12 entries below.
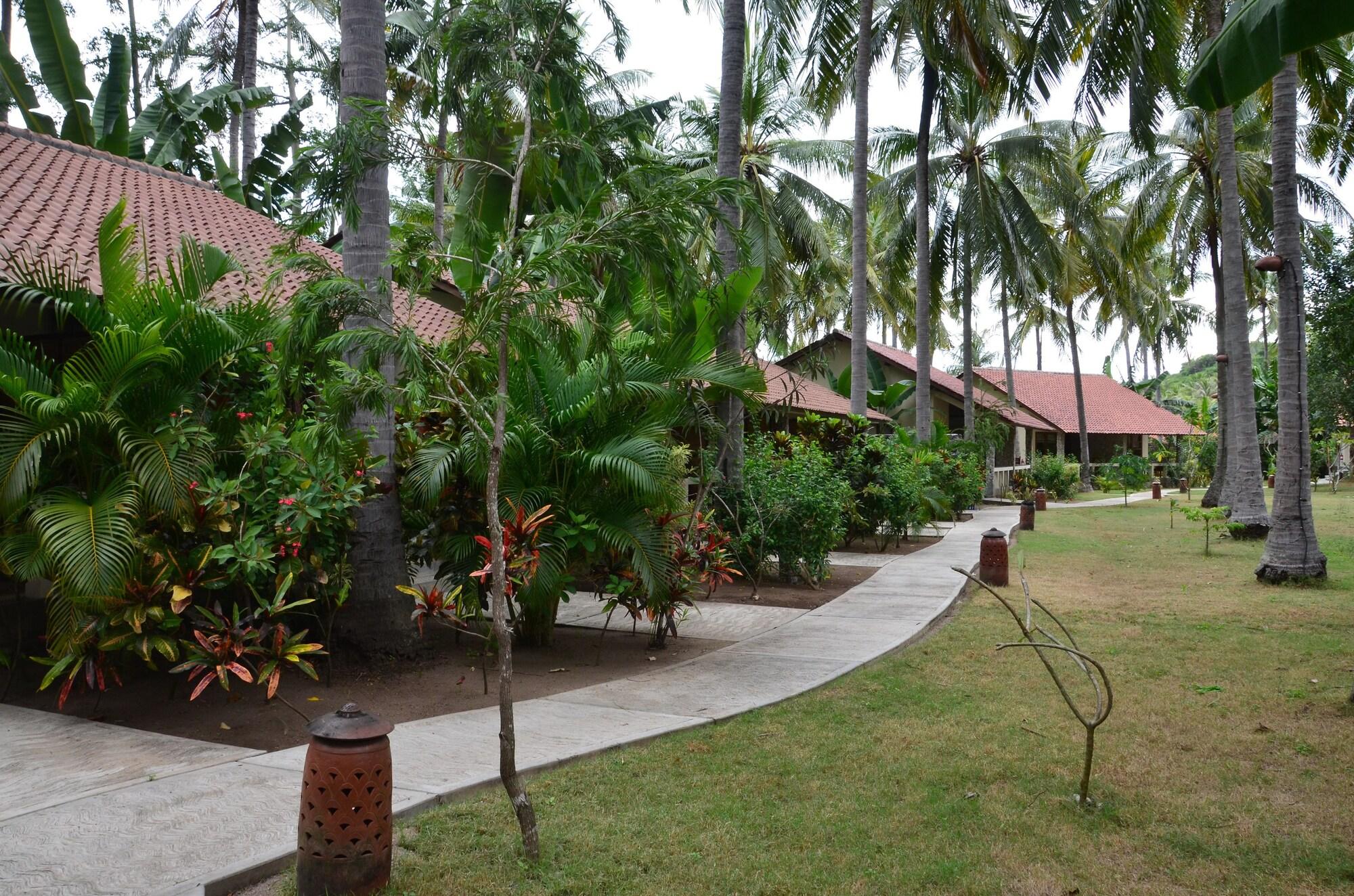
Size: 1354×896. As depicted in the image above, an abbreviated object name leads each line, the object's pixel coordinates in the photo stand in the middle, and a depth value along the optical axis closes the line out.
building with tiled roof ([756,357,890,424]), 20.20
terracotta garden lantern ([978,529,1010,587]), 12.47
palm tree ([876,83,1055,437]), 25.33
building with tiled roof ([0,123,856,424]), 8.16
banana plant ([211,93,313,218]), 16.56
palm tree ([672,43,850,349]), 24.39
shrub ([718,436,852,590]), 11.95
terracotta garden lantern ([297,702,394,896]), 3.52
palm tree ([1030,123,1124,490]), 27.30
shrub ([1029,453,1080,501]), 34.69
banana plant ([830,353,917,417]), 27.89
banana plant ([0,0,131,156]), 13.93
